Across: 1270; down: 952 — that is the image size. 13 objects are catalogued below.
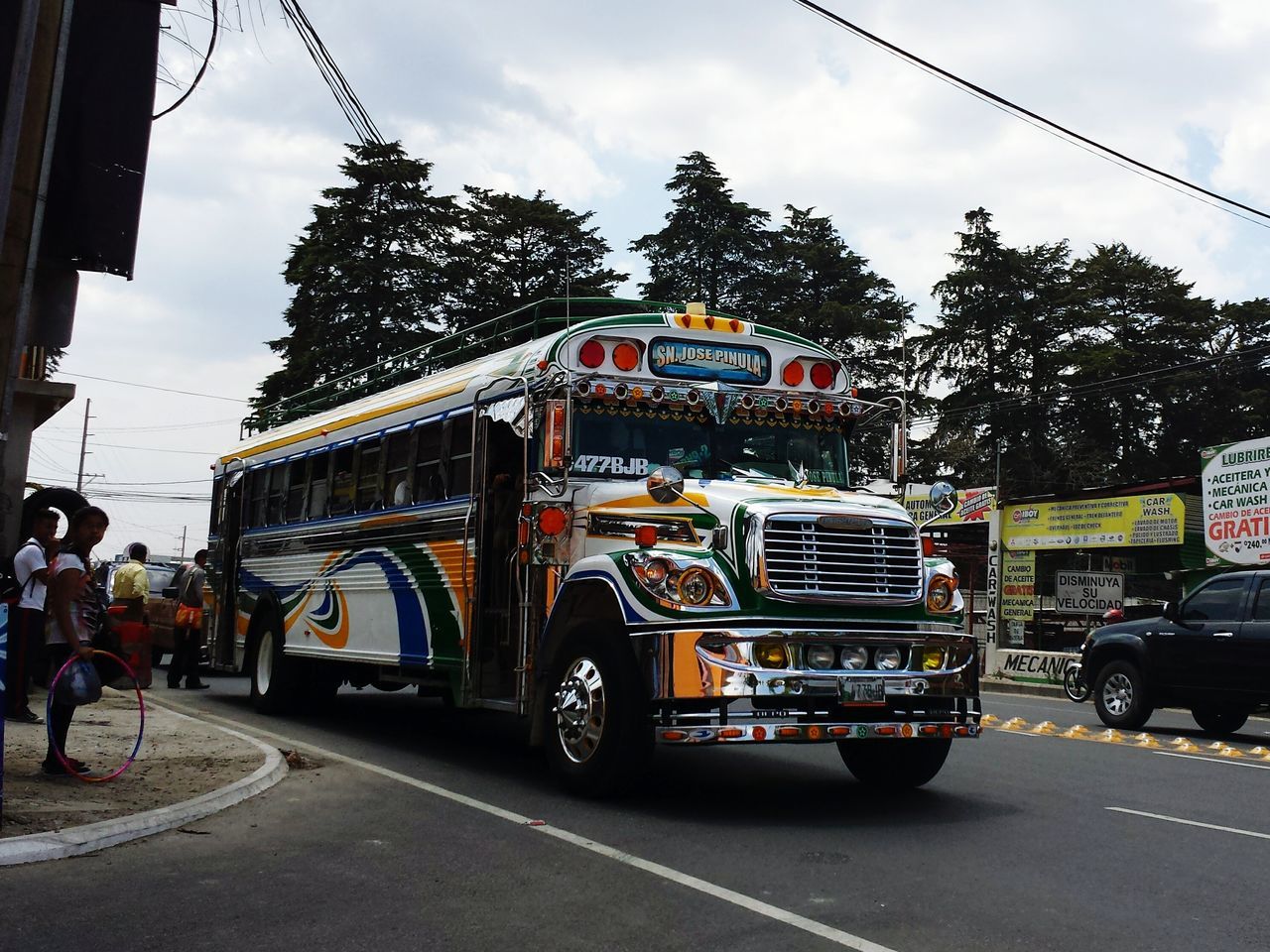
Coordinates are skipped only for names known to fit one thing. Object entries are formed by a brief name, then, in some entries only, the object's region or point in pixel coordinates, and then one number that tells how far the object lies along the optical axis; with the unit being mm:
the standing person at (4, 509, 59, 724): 8984
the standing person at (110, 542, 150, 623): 17047
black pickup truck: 14211
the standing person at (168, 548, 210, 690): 17906
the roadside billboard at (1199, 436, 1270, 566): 23375
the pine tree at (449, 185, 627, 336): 45625
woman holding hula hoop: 8547
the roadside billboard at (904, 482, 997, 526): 30359
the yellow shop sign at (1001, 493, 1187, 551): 25797
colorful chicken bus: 7762
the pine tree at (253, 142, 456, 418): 43406
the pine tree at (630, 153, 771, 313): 48688
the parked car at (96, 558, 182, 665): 21391
